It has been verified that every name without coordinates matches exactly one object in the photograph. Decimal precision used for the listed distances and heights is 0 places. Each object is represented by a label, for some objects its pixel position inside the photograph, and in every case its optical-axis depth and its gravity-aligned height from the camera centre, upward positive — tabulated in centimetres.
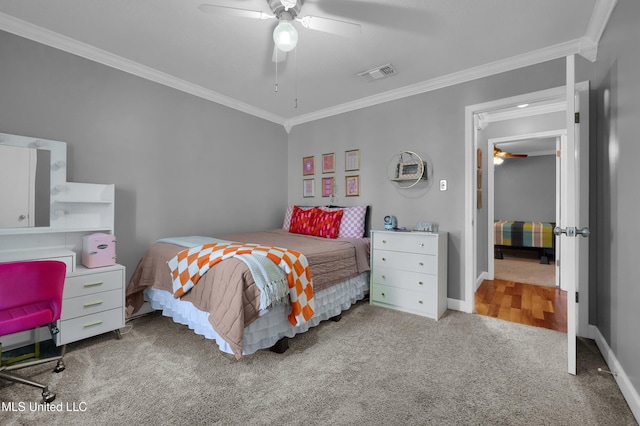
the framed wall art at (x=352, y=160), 386 +74
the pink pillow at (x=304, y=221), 364 -7
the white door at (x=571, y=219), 176 -1
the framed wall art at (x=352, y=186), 387 +39
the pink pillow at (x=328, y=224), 347 -10
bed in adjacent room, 570 -38
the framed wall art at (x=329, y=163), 409 +74
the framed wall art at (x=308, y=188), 432 +41
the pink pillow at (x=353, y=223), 357 -9
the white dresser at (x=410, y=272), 283 -56
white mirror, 219 +28
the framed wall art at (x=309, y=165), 432 +74
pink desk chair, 158 -47
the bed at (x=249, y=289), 191 -59
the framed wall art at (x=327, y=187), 412 +40
